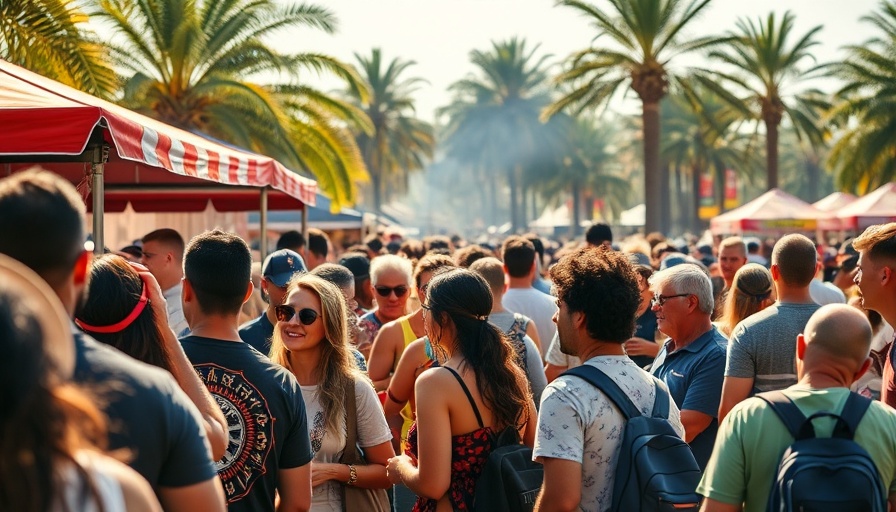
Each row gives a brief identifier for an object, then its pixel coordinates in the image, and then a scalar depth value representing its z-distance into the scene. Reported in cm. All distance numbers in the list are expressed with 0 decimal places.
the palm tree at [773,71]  3266
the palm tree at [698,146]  5044
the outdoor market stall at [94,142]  513
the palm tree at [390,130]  4747
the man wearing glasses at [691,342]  482
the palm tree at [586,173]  6078
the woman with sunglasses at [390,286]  644
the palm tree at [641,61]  2558
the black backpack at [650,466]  323
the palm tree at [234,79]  1828
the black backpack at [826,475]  286
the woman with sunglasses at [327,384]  405
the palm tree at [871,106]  3012
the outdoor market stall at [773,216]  2544
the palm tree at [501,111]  5403
